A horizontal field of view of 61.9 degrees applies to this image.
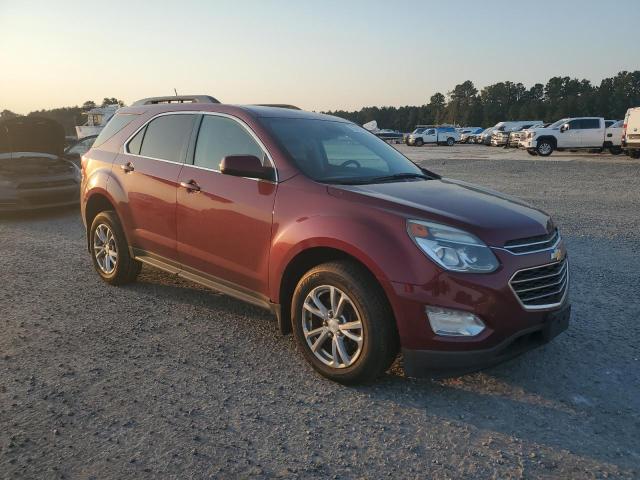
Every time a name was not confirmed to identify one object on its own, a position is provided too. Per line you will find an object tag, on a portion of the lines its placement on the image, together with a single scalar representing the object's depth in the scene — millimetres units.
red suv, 2988
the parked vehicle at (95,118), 30281
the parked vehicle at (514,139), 33200
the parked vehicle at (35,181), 9023
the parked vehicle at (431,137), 45875
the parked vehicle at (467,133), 50812
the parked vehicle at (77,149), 12688
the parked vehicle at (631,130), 21172
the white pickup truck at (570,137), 26219
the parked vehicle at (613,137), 25656
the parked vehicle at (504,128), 38438
